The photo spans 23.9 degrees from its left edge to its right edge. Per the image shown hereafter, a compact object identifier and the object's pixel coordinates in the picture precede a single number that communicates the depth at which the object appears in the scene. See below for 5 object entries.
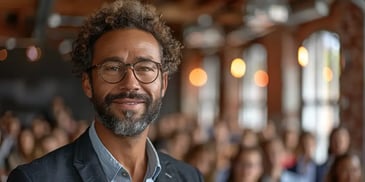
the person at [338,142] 6.33
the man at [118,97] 2.00
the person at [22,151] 6.50
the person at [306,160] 6.89
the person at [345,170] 4.92
